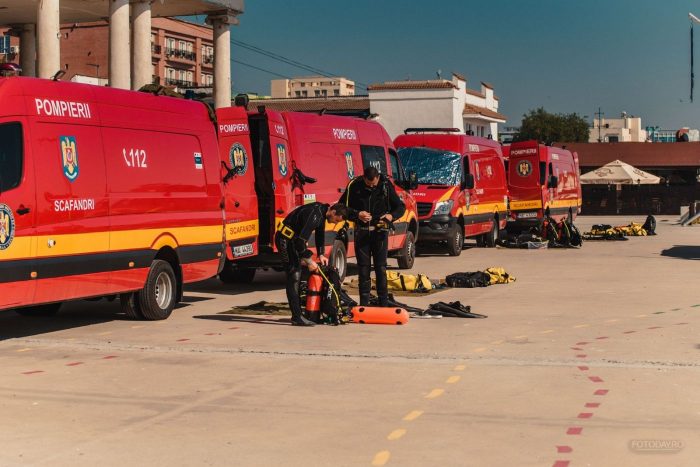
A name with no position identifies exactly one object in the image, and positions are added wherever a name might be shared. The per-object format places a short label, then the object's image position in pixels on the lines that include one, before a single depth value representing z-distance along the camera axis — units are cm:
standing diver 1570
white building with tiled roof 7344
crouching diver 1468
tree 13950
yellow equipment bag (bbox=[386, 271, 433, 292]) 1919
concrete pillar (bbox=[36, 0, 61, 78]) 3014
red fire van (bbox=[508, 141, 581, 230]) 3791
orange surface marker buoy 1476
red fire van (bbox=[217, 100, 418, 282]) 1805
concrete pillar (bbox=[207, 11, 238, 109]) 4151
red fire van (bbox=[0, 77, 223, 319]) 1270
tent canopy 6103
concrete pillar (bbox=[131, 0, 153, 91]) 3562
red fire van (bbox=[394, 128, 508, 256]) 2862
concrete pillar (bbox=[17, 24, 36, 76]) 4372
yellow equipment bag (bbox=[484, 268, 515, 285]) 2091
